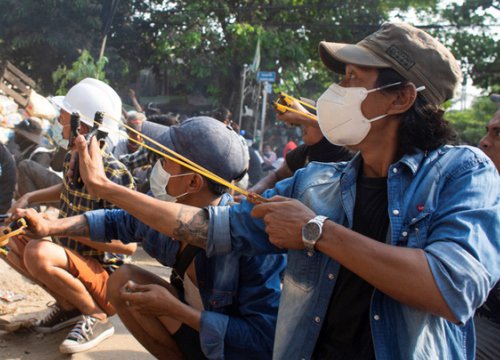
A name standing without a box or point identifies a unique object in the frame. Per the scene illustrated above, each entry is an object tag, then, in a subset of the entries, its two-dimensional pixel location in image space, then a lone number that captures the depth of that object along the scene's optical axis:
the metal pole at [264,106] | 15.83
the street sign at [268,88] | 16.00
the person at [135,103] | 13.73
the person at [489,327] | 2.71
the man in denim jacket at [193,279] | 2.59
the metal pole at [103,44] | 15.28
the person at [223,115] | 8.77
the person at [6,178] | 5.39
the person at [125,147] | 6.87
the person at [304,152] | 4.07
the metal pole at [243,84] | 16.57
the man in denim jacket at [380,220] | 1.64
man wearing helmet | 3.46
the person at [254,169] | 9.16
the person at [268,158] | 14.62
